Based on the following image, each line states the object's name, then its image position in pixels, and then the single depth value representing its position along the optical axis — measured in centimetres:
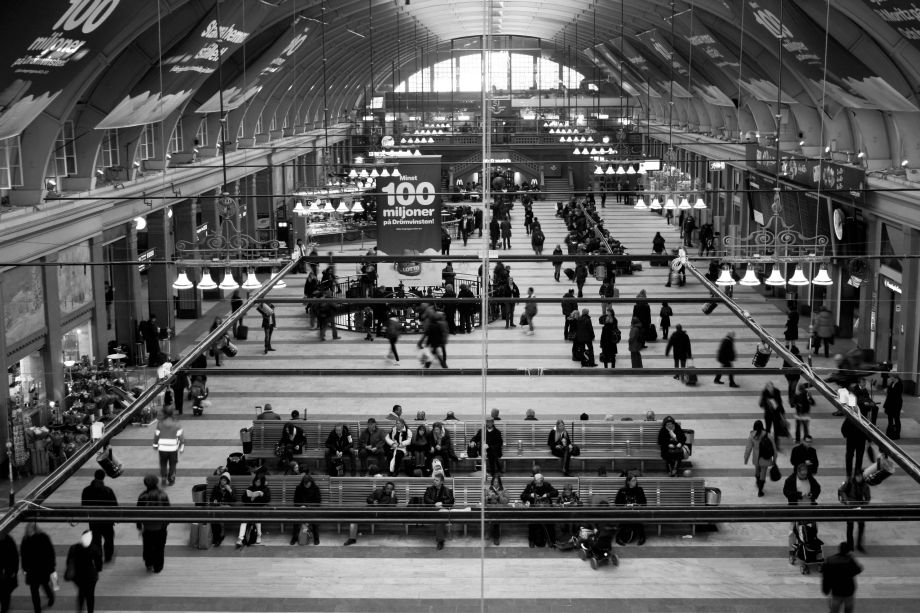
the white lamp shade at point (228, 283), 1324
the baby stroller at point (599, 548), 1353
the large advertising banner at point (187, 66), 2269
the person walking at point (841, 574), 987
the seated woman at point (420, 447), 1638
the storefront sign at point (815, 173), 2167
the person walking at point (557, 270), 3203
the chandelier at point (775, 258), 1398
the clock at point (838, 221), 2627
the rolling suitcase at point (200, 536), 1412
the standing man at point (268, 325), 2503
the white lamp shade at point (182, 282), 1401
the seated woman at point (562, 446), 1684
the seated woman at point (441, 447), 1631
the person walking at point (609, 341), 2209
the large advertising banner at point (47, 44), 1462
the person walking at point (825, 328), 2309
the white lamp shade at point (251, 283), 1324
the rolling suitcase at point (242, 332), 2594
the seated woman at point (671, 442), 1655
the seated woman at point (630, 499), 1418
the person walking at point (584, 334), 2248
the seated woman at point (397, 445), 1631
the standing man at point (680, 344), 2159
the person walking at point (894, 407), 1842
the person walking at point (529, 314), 2655
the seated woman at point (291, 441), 1703
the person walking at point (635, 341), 2178
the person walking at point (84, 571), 1117
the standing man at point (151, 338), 2372
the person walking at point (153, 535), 1307
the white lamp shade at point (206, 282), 1313
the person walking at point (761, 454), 1569
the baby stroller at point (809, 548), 1317
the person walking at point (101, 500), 1265
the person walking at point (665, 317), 2520
